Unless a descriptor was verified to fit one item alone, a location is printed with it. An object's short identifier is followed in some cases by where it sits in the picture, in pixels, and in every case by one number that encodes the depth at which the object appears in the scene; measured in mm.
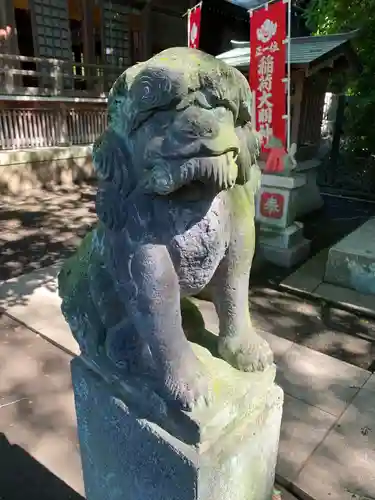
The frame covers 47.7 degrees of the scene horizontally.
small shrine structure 5285
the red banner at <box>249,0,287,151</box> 4492
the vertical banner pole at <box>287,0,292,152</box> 4352
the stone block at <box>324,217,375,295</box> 4355
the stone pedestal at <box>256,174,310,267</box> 5254
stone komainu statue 983
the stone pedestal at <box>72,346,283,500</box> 1277
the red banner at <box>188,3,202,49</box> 6109
